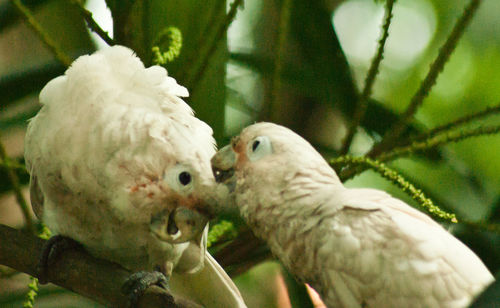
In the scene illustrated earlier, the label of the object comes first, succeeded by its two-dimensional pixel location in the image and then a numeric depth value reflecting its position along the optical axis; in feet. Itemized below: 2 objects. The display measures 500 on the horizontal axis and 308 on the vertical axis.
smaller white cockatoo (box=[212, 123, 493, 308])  12.73
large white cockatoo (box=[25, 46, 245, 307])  12.91
